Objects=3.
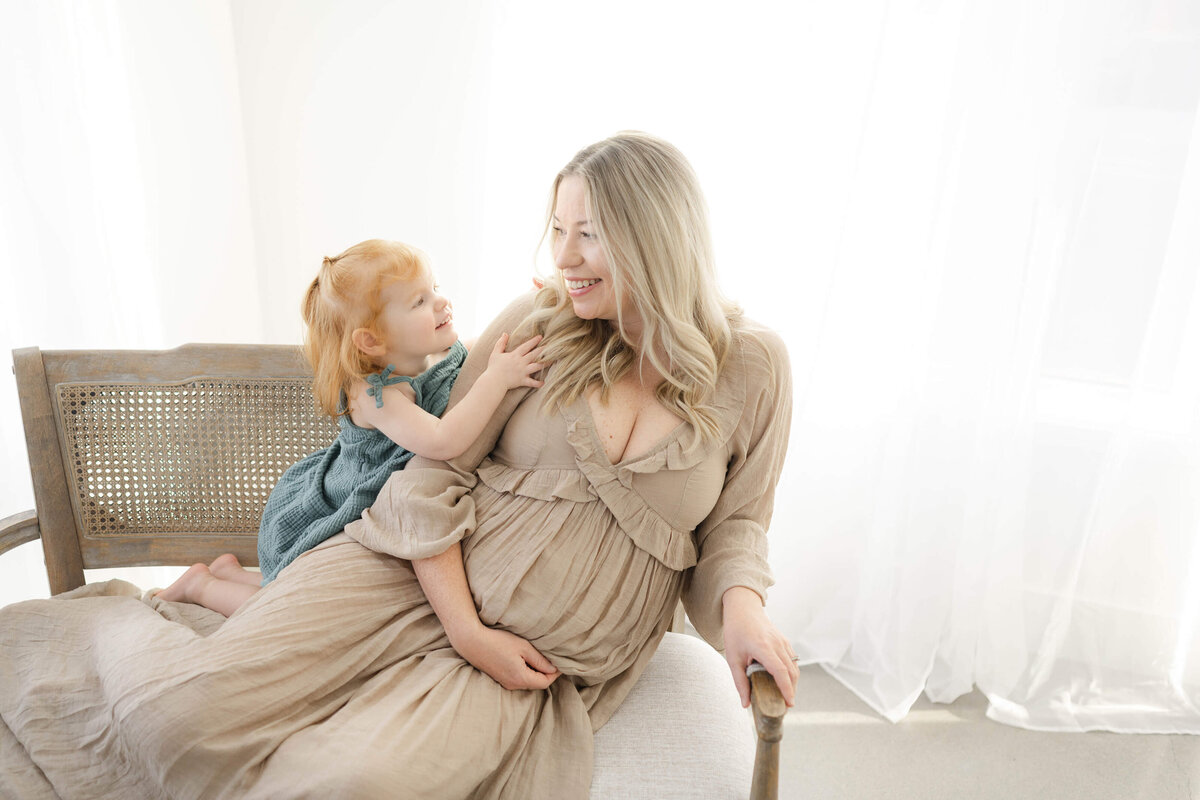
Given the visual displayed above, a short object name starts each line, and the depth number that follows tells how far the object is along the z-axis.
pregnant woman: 1.21
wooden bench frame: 1.70
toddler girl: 1.50
